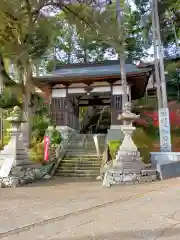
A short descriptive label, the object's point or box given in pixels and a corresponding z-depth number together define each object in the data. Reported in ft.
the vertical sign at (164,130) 38.09
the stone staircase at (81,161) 39.75
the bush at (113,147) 38.90
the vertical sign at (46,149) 41.94
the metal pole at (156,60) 44.27
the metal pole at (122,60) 43.67
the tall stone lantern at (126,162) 31.81
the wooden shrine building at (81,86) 53.01
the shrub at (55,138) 48.03
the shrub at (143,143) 41.36
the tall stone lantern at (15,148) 35.22
